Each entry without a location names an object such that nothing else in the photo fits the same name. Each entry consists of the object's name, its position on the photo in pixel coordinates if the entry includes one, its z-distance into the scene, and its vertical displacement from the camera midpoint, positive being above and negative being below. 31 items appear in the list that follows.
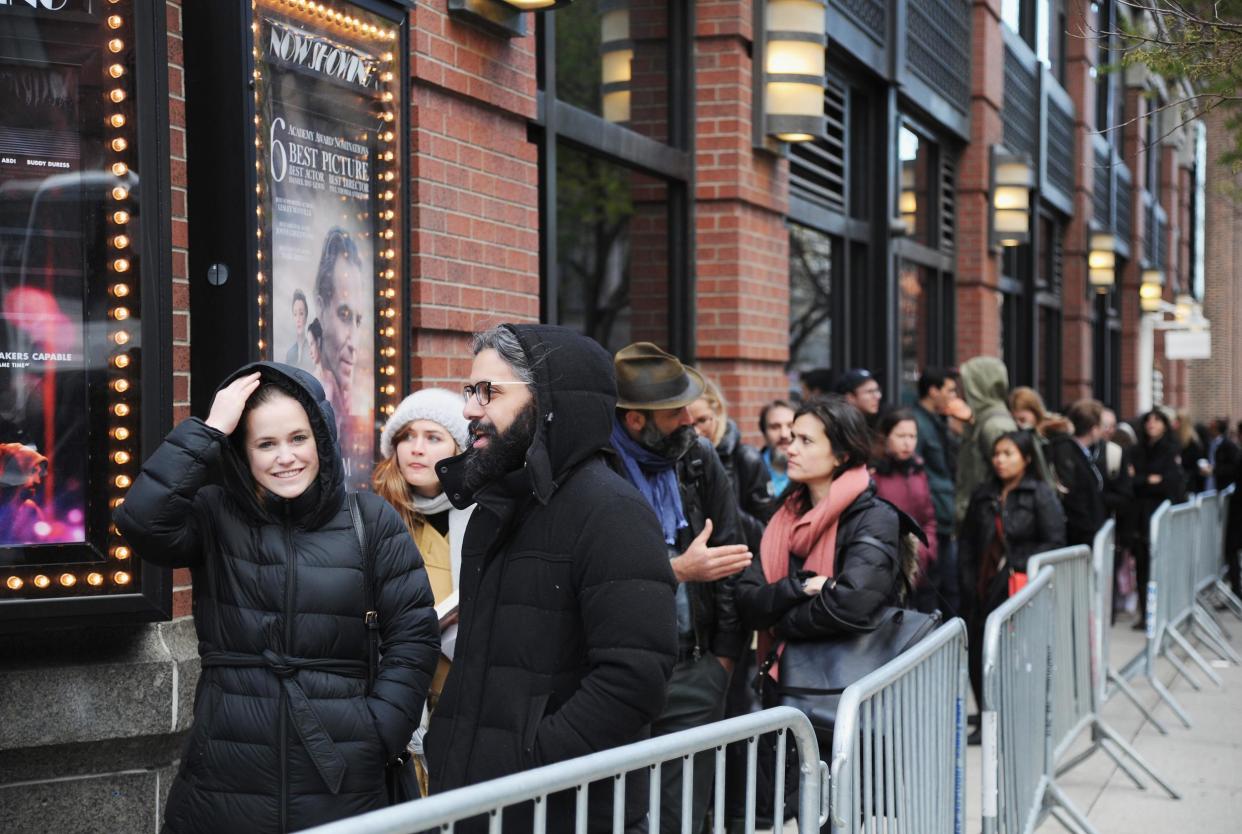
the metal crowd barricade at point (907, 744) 3.11 -0.90
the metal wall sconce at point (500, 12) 5.62 +1.52
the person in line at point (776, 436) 7.71 -0.26
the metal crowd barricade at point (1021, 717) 4.63 -1.18
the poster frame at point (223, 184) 4.24 +0.62
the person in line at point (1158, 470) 13.15 -0.79
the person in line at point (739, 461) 6.16 -0.34
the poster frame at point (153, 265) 3.99 +0.36
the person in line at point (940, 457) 8.41 -0.43
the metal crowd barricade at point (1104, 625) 7.10 -1.25
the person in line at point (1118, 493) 12.95 -0.98
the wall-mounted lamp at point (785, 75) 8.38 +1.84
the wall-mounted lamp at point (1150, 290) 26.11 +1.75
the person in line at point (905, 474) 7.71 -0.48
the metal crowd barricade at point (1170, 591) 9.08 -1.43
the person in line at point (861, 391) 8.34 -0.02
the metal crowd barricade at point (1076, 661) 5.99 -1.22
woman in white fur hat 4.29 -0.27
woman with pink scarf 4.62 -0.55
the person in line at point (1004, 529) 7.69 -0.78
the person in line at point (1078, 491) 9.82 -0.72
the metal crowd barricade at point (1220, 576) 12.98 -1.76
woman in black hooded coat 3.13 -0.50
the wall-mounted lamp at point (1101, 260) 21.02 +1.85
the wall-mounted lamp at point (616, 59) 7.60 +1.78
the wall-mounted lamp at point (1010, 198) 14.92 +1.97
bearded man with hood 2.84 -0.40
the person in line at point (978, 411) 9.04 -0.16
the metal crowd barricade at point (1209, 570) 11.01 -1.57
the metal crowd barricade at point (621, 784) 1.97 -0.65
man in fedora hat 4.64 -0.38
